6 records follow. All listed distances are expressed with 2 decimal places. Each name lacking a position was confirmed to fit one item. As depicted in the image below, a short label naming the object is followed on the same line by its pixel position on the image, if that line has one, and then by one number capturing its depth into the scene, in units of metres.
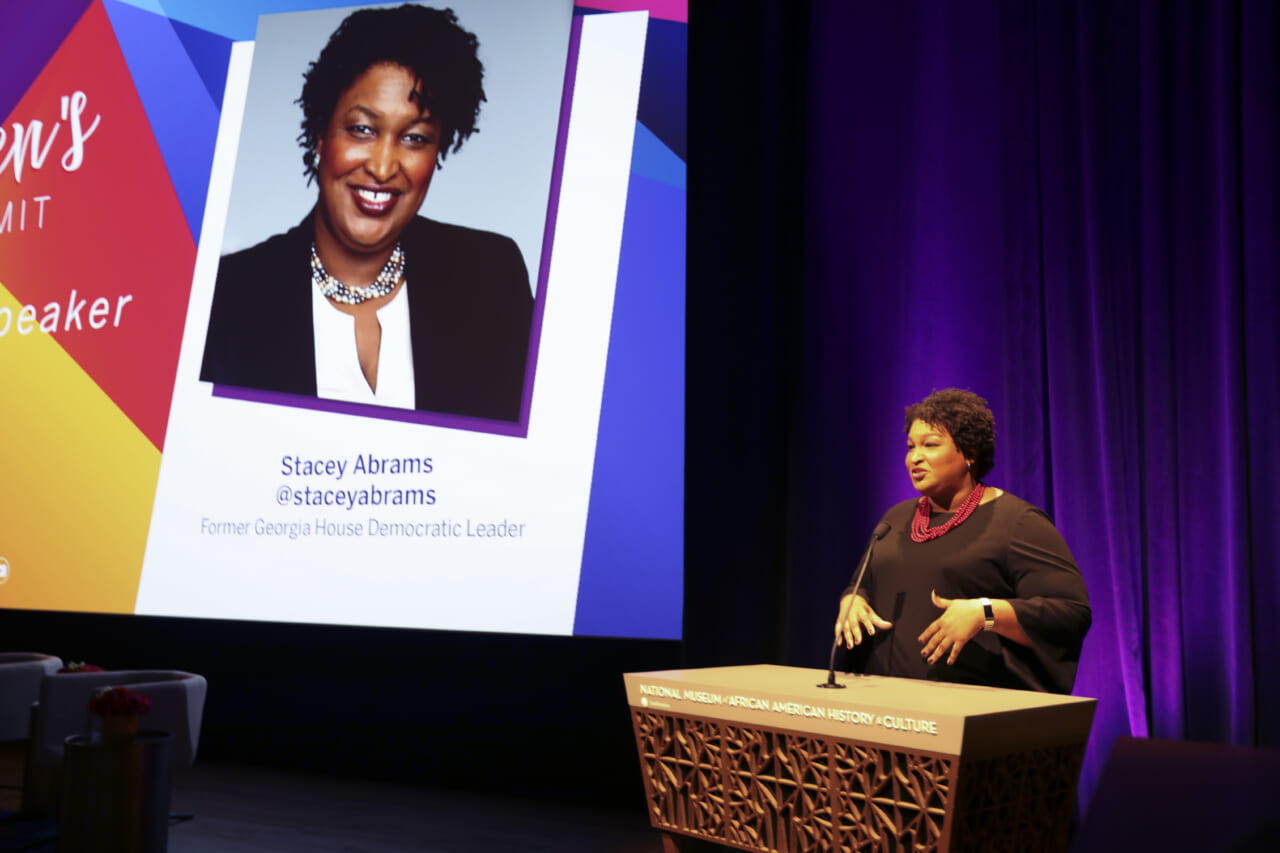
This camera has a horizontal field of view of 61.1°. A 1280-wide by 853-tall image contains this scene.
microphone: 2.12
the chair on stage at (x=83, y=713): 2.98
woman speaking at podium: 2.02
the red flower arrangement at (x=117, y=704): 2.58
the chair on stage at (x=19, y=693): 3.28
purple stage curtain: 2.75
